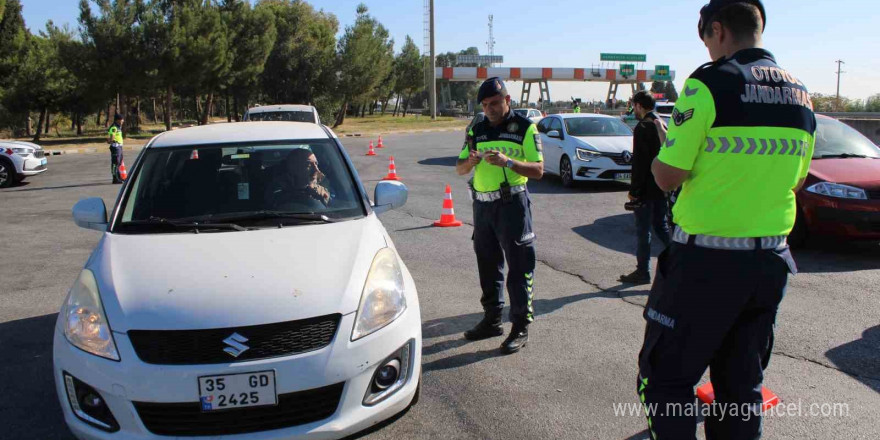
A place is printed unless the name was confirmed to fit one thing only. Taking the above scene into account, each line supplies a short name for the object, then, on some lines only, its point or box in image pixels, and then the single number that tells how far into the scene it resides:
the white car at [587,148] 12.88
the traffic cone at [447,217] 9.46
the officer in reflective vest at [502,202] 4.44
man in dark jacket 6.09
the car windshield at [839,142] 8.20
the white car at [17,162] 14.79
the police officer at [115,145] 14.89
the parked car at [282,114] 15.31
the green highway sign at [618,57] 71.44
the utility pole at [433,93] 48.53
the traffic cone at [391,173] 14.14
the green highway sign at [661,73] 69.69
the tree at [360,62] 45.59
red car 7.04
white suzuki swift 2.82
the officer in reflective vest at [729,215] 2.37
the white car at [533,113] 35.69
